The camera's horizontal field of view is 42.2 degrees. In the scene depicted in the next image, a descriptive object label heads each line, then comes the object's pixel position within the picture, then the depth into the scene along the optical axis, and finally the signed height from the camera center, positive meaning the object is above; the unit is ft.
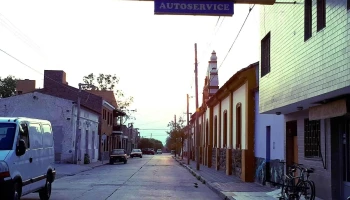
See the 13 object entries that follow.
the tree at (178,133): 257.44 +1.86
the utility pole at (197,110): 110.25 +6.62
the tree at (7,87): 244.83 +26.24
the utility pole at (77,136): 115.70 -0.23
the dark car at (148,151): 370.94 -12.38
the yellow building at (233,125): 70.85 +2.30
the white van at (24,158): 34.09 -1.92
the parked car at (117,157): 155.12 -7.21
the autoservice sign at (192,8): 34.09 +9.73
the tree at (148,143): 442.50 -7.62
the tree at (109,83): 268.41 +31.25
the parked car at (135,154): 250.78 -9.94
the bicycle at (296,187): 39.70 -4.47
